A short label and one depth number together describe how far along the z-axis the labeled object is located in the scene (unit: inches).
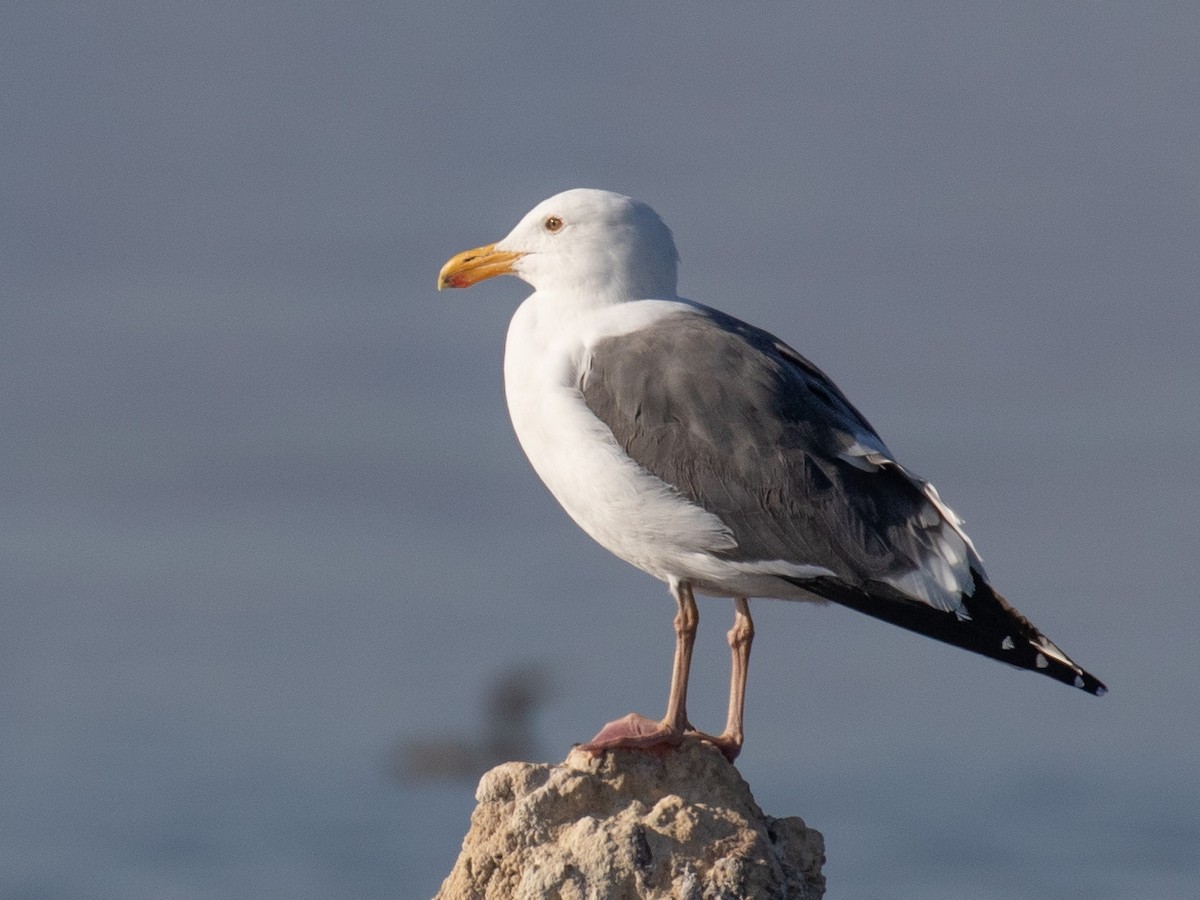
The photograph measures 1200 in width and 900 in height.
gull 586.2
